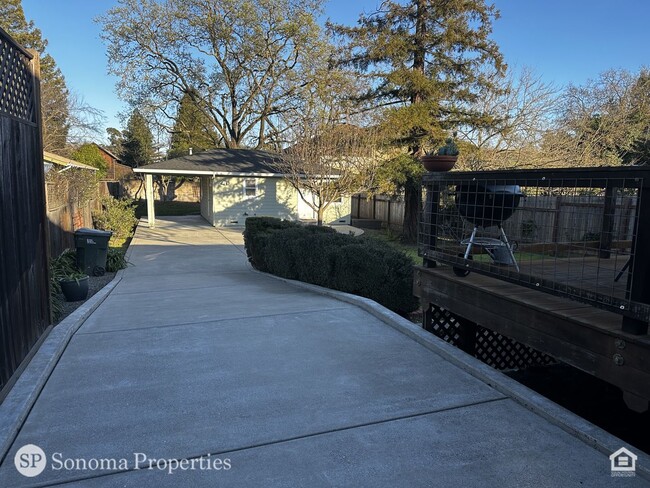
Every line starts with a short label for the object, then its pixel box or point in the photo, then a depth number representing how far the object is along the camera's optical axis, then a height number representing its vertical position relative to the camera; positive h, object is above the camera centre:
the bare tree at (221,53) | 26.91 +8.50
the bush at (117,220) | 15.80 -1.03
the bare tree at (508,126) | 14.98 +2.33
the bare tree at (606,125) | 15.86 +2.87
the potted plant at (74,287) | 6.64 -1.40
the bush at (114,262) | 9.88 -1.54
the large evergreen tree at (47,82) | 24.67 +7.10
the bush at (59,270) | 5.99 -1.35
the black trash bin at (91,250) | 8.90 -1.17
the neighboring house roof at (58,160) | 13.26 +0.90
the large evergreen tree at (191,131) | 34.72 +4.69
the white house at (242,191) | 19.69 +0.08
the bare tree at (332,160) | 13.34 +0.99
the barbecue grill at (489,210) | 4.13 -0.13
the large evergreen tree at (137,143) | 36.91 +3.87
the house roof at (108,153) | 37.83 +3.13
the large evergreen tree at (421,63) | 14.19 +4.26
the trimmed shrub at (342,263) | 6.27 -1.04
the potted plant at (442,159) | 4.77 +0.38
